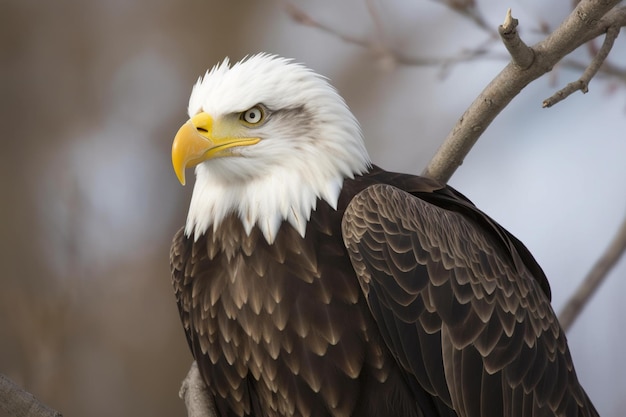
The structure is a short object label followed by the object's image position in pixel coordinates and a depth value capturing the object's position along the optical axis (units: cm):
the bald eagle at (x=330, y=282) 842
